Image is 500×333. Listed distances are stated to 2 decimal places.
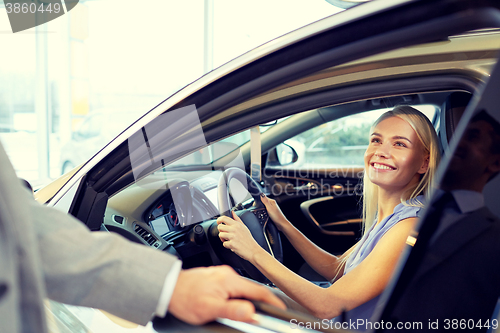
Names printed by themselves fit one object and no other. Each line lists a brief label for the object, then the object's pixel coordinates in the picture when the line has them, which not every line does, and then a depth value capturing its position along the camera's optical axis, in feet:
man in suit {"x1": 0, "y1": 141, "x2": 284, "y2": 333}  1.79
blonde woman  3.39
